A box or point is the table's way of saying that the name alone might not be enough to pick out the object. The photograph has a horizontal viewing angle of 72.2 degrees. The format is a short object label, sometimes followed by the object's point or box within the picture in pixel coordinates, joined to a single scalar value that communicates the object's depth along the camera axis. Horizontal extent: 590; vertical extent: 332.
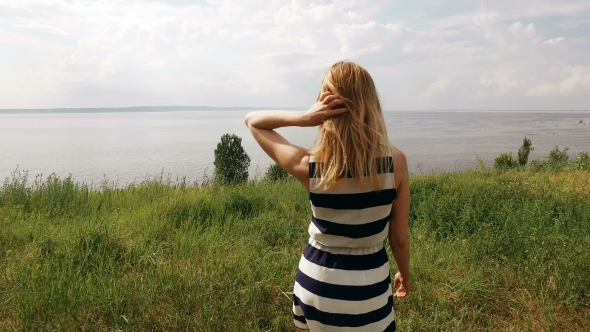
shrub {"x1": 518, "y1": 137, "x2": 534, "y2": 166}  27.11
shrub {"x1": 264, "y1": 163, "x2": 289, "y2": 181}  14.59
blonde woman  1.60
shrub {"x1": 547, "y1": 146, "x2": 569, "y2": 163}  25.24
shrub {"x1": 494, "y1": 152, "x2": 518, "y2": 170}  21.46
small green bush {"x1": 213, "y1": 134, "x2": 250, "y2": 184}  16.95
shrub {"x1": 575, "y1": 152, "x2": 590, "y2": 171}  15.73
